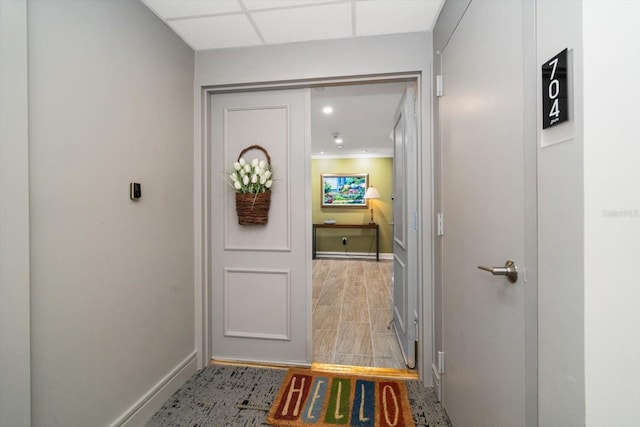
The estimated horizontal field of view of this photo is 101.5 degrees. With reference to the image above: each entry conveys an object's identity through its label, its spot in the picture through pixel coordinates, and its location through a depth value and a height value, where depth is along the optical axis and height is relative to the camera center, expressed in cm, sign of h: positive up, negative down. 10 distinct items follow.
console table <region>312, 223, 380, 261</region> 611 -33
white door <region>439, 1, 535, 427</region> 89 -1
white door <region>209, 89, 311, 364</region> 205 -24
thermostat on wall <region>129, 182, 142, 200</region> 146 +12
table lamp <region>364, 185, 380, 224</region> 605 +42
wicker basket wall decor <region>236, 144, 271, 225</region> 195 +5
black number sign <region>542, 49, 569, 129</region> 67 +32
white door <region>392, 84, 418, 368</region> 196 -14
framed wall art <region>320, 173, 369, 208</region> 646 +58
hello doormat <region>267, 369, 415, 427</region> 151 -120
